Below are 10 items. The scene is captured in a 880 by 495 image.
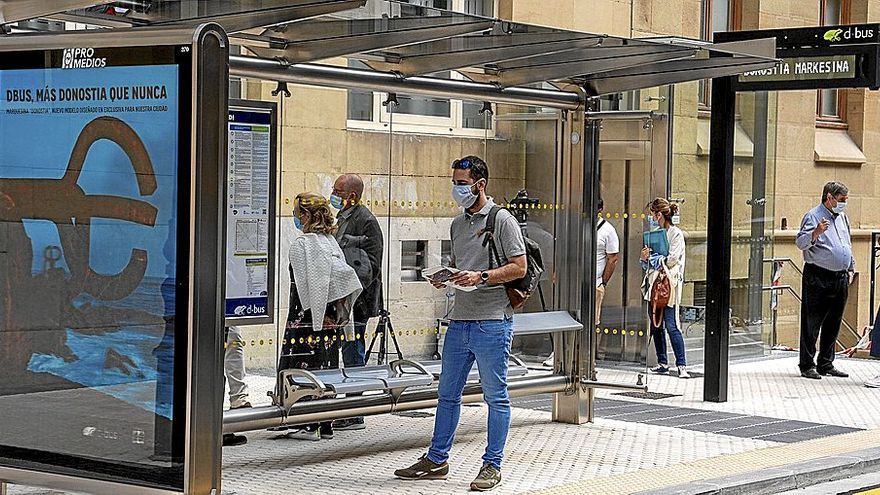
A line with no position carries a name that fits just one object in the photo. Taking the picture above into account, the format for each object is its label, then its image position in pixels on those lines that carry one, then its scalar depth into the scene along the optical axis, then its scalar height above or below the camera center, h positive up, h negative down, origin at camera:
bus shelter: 6.46 +0.10
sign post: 13.59 +1.15
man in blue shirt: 15.80 -0.60
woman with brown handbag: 14.96 -0.83
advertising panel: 6.50 -0.29
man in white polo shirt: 13.20 -0.45
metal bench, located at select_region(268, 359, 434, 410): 9.66 -1.24
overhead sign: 13.55 +1.40
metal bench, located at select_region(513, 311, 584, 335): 11.38 -0.95
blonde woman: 9.96 -0.64
